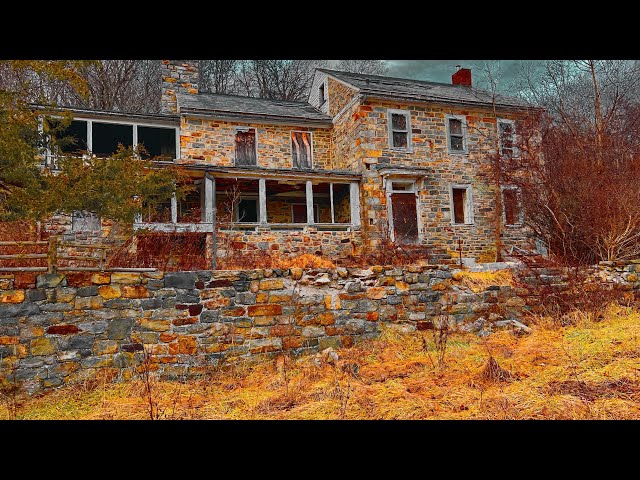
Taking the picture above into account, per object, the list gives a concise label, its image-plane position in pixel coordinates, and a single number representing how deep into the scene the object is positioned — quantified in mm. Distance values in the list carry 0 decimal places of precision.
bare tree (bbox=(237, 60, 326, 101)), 26188
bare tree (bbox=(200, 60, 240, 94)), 25516
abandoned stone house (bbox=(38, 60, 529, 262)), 14406
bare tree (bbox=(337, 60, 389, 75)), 24912
